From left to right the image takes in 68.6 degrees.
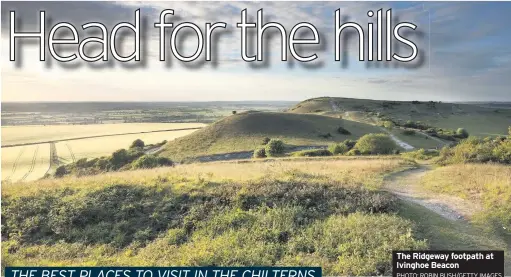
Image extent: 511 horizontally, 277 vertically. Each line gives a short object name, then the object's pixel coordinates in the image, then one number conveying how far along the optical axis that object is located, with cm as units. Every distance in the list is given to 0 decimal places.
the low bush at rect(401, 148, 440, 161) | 3225
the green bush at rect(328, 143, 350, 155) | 4540
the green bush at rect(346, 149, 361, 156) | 4217
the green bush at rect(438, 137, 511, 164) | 2347
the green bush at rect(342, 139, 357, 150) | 5197
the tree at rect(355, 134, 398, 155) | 4459
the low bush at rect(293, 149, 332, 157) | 4231
